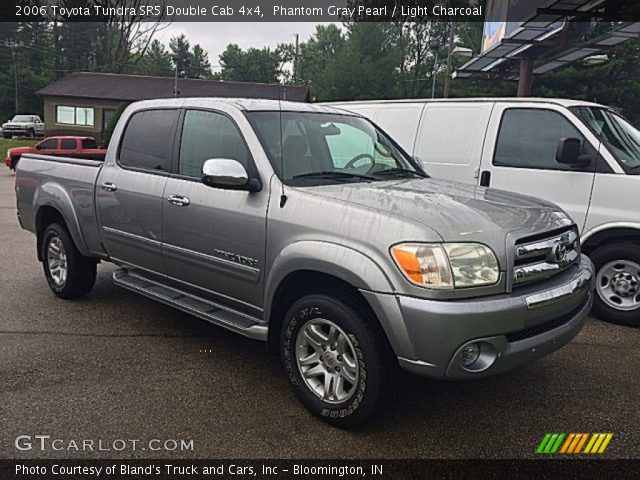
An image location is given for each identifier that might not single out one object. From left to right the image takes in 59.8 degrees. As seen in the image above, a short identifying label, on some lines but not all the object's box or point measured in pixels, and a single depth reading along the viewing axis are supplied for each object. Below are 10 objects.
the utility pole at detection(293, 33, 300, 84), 63.06
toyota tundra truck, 2.84
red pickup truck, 21.58
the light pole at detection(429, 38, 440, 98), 23.25
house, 42.91
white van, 5.21
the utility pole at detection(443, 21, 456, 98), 24.11
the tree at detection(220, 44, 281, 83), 80.00
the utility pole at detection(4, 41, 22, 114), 61.38
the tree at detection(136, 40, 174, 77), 79.49
